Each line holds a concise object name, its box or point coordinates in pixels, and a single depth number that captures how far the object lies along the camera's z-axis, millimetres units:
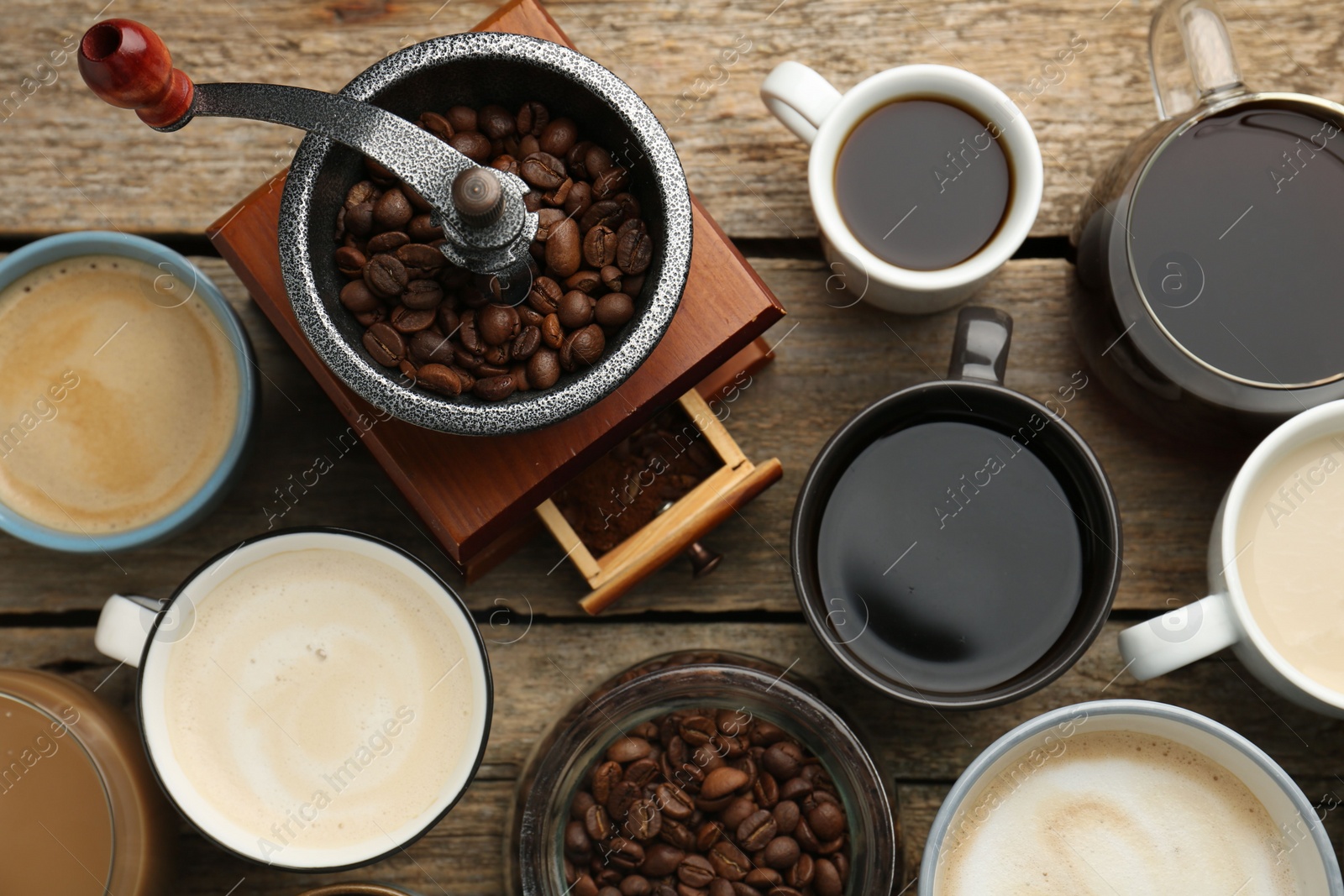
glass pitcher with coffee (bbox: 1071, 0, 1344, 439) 683
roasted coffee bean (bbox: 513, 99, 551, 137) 667
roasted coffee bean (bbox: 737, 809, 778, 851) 697
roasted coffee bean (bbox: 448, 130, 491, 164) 661
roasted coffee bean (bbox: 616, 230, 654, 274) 661
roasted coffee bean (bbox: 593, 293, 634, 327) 658
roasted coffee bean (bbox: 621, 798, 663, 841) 696
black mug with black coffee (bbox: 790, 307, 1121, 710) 699
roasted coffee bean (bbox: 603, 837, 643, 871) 698
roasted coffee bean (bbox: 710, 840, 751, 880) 698
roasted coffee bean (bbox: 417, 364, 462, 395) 652
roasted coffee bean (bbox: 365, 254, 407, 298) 655
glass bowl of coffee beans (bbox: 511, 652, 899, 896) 694
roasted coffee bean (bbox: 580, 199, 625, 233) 660
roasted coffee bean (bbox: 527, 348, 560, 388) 657
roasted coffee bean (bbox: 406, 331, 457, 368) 657
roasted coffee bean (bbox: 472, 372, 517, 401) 655
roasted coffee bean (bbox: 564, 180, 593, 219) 663
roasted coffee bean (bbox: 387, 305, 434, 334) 658
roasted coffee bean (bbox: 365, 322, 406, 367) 657
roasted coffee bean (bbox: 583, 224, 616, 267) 659
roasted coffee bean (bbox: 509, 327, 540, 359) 660
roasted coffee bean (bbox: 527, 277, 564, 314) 661
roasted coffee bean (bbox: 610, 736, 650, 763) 699
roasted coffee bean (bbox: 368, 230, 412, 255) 655
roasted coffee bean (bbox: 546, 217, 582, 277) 656
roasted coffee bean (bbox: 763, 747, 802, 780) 700
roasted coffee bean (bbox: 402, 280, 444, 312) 657
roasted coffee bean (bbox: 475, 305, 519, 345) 656
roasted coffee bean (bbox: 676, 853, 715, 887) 698
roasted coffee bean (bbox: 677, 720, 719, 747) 700
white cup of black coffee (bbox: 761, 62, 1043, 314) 692
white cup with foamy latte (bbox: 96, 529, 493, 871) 696
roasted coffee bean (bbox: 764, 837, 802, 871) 695
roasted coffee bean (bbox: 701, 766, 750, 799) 694
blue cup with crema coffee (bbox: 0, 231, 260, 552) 713
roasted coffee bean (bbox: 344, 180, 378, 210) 660
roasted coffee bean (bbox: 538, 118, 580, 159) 664
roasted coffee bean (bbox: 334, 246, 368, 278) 659
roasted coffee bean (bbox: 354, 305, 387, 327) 659
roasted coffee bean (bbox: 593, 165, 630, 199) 661
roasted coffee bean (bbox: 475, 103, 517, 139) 665
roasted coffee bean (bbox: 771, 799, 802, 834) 698
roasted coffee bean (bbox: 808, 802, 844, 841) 697
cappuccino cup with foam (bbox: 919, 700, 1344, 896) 689
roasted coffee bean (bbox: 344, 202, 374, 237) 657
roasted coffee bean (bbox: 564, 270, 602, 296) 660
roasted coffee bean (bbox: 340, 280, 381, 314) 656
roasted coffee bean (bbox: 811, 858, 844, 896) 694
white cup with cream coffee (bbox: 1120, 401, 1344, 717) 679
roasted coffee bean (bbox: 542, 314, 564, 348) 659
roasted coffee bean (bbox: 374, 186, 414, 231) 656
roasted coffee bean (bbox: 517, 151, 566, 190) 660
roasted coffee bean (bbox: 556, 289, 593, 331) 657
